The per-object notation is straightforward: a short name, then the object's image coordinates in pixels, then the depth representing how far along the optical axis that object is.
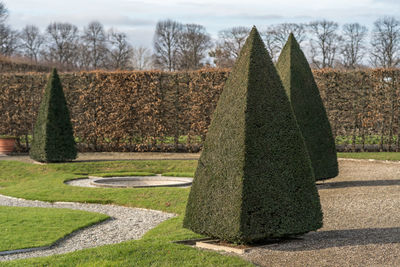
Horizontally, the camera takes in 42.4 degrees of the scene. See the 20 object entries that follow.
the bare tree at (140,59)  59.77
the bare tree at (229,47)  48.09
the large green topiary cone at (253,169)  6.57
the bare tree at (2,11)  50.56
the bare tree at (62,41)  59.72
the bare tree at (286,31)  52.47
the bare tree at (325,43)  51.56
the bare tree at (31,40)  61.00
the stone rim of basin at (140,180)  15.20
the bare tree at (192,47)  52.84
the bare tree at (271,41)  50.59
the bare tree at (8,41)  53.19
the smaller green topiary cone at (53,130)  18.45
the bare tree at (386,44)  46.71
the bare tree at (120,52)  57.81
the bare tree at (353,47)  50.75
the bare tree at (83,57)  59.41
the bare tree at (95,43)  58.28
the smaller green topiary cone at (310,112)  12.22
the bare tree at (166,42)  55.41
